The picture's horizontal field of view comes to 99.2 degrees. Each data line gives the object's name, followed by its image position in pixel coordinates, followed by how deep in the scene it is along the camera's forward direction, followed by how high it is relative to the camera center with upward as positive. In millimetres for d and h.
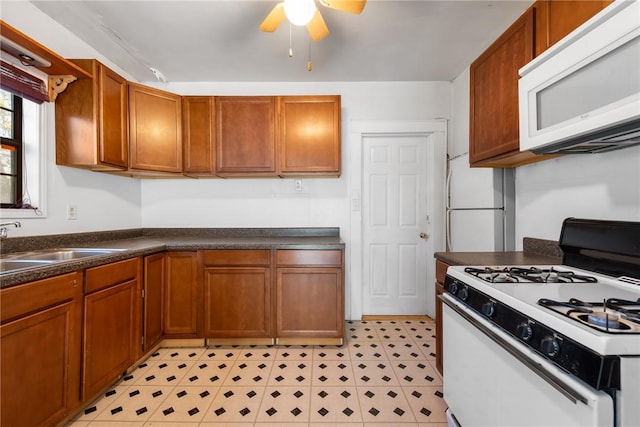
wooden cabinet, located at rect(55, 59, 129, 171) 2004 +695
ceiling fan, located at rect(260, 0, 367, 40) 1461 +1142
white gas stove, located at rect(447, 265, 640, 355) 676 -308
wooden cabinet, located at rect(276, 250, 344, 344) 2330 -708
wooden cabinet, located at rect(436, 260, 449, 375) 1733 -641
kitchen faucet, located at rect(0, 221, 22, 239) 1631 -79
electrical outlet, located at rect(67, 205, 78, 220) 2105 +14
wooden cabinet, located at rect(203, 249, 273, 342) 2334 -697
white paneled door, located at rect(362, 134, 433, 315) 2973 -129
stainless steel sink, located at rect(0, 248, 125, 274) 1573 -270
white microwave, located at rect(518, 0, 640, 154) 896 +478
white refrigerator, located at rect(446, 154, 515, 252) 2092 +32
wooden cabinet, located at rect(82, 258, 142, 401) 1584 -708
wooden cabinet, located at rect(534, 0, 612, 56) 1158 +893
